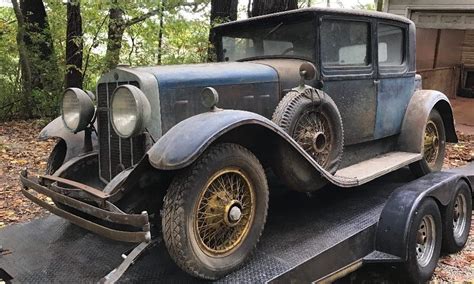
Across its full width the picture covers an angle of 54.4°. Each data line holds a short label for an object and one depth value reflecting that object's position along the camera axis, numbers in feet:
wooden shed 32.60
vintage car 8.32
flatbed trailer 8.88
